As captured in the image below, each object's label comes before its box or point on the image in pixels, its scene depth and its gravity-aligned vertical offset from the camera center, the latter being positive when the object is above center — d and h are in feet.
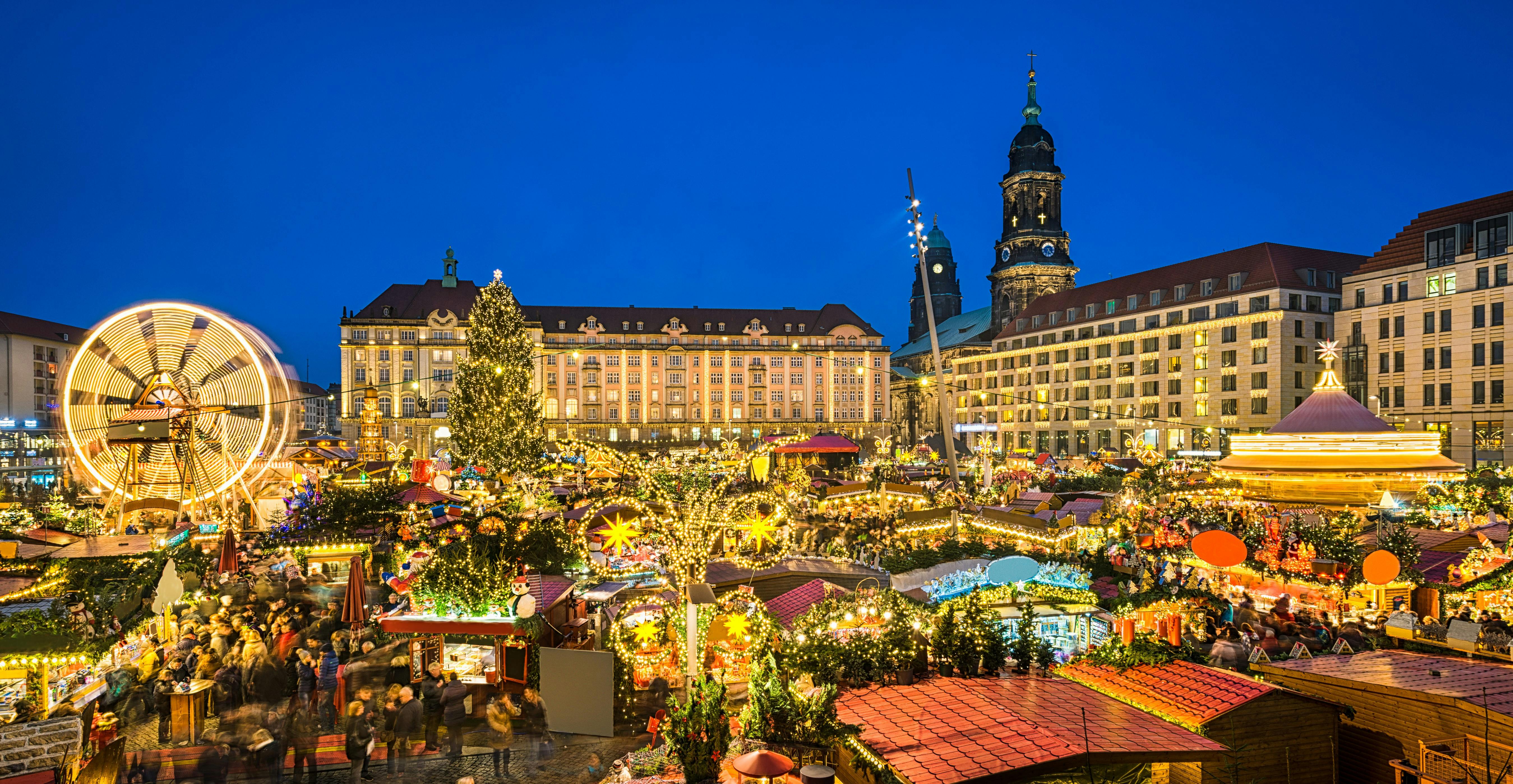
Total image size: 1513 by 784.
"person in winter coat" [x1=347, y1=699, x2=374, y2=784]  34.78 -14.53
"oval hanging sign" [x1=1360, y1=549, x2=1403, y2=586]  44.60 -10.08
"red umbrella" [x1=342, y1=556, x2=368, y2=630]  49.90 -12.62
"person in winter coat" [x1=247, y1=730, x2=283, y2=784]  35.27 -15.93
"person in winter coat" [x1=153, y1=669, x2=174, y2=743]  39.60 -15.04
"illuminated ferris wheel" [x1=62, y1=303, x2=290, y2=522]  73.20 -1.49
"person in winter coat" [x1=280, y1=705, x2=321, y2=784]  35.81 -15.89
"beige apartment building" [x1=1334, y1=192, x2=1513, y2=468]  153.79 +10.02
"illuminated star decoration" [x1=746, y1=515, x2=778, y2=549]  47.14 -8.23
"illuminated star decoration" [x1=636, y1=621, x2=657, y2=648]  43.06 -12.75
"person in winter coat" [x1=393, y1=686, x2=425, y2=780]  36.35 -14.51
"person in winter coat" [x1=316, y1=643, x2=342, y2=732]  40.96 -16.26
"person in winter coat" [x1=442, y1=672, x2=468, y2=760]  38.04 -14.85
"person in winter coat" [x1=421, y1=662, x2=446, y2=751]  40.11 -15.44
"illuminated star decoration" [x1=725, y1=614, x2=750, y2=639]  39.96 -11.52
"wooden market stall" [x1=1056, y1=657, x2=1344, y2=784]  26.61 -10.98
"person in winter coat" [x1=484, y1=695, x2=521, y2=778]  37.04 -15.82
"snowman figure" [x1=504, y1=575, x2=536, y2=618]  41.14 -10.76
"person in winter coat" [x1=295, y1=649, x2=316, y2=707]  42.91 -15.43
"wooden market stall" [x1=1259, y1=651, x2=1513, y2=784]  26.20 -10.76
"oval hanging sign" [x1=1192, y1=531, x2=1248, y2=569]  45.62 -9.23
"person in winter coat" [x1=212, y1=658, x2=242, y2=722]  41.34 -14.99
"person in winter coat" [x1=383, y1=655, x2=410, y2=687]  43.60 -15.00
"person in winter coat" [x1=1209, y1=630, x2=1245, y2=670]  37.11 -12.19
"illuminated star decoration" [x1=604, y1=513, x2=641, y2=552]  51.93 -9.77
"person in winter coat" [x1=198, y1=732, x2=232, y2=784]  33.76 -15.26
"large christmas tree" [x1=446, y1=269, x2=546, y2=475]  136.56 -2.68
